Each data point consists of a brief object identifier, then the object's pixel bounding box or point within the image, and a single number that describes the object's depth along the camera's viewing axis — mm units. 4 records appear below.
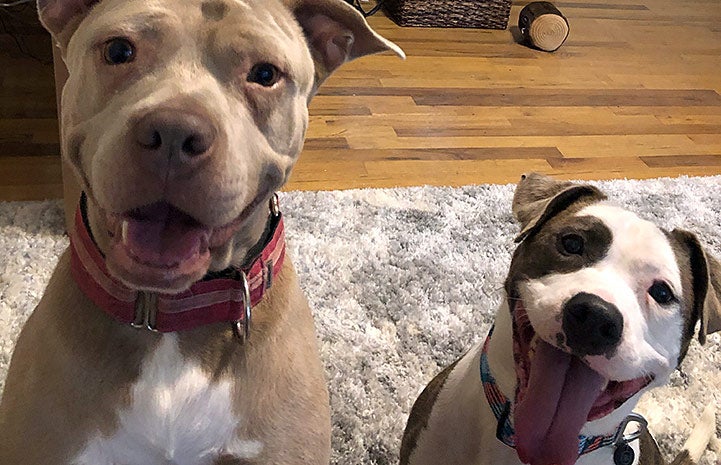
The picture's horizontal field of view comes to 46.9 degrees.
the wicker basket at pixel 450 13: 4027
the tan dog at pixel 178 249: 979
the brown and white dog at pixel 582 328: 1245
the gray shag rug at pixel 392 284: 1942
